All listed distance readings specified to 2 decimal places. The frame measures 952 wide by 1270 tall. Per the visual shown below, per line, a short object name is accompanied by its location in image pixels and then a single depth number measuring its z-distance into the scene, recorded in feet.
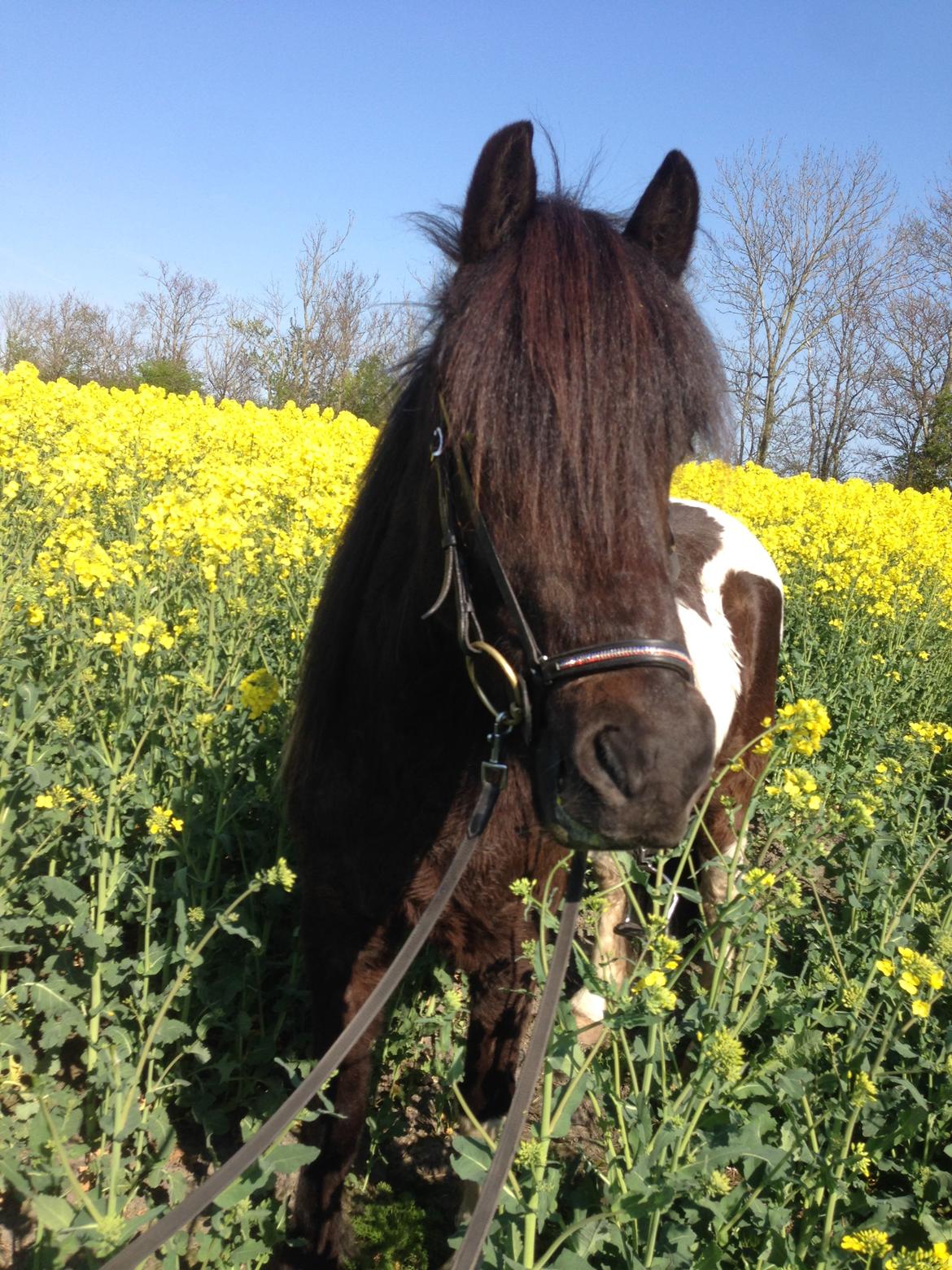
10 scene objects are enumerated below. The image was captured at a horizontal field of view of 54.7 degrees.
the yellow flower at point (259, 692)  9.01
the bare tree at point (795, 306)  86.43
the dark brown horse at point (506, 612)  4.97
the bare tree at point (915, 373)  94.38
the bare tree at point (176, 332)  127.75
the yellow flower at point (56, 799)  7.99
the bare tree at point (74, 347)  103.35
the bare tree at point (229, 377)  106.63
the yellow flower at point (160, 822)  7.41
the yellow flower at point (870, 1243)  5.07
